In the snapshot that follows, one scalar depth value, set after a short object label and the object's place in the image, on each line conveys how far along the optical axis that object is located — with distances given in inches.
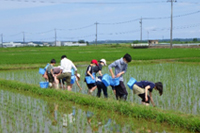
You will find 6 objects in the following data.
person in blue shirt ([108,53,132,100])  511.9
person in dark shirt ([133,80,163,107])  479.7
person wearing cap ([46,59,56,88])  691.0
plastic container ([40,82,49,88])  696.4
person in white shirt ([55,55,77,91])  664.7
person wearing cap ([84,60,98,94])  613.6
